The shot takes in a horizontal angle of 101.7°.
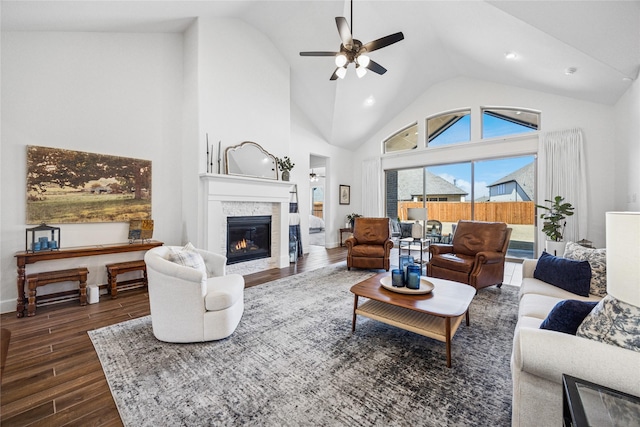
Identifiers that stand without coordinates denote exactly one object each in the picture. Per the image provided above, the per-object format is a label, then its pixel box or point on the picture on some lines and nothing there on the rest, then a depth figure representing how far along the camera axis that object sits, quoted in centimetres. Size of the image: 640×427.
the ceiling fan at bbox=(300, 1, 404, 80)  301
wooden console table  279
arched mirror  438
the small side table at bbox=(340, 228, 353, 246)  776
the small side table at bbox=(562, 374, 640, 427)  82
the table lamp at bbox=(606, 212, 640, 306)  87
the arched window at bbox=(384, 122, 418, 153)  726
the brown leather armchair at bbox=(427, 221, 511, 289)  358
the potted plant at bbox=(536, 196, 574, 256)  471
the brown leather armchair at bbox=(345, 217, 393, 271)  463
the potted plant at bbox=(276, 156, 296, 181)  511
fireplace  441
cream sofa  101
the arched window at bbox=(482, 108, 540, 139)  554
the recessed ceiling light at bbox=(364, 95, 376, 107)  628
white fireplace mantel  400
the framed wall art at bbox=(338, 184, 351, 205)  802
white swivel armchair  220
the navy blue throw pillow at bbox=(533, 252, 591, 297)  230
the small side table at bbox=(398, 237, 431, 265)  492
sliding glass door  571
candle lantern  296
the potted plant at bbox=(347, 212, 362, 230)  796
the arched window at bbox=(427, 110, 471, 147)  641
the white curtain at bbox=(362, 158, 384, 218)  781
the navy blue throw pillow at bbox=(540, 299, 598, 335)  126
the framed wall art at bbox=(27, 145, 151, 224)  309
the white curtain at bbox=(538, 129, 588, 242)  482
